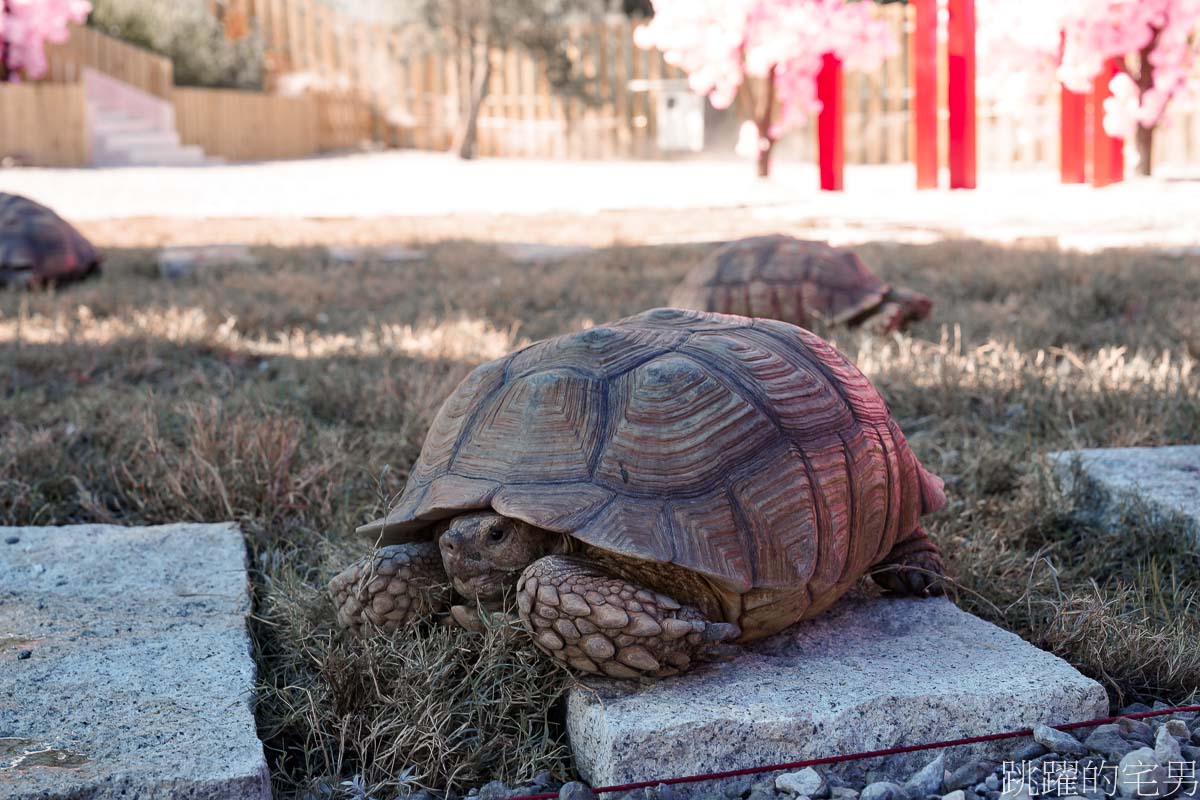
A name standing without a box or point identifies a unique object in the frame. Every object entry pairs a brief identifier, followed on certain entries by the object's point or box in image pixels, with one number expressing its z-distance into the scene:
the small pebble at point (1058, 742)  1.78
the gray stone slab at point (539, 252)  7.61
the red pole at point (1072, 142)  13.18
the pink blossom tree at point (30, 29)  15.95
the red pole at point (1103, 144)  12.41
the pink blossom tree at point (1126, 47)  11.80
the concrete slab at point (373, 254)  7.59
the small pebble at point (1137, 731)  1.80
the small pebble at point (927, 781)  1.69
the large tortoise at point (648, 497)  1.83
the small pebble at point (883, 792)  1.65
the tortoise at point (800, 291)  5.07
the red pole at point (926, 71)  10.88
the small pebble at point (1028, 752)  1.81
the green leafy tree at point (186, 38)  19.89
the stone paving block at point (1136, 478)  2.64
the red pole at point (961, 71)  10.71
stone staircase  17.03
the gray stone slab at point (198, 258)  6.91
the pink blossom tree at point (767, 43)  13.28
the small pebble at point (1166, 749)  1.67
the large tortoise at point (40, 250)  6.33
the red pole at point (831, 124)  12.30
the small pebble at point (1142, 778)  1.61
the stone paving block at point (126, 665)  1.66
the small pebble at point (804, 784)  1.70
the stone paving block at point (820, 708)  1.75
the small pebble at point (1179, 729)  1.79
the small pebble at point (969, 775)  1.71
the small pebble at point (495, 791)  1.77
